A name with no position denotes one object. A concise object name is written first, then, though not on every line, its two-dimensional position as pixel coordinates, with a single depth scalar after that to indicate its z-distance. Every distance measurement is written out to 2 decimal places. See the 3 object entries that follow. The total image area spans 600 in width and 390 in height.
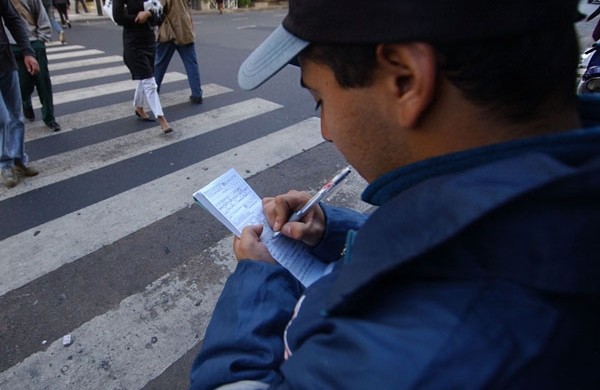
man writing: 0.57
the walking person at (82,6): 16.95
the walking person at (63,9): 13.02
